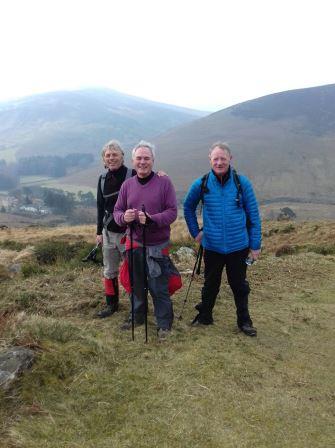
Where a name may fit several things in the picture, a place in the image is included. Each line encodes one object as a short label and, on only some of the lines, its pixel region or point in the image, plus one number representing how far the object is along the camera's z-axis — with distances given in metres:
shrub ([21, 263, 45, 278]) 9.62
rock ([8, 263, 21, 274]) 10.08
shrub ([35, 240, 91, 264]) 12.59
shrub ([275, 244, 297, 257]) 13.68
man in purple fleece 5.34
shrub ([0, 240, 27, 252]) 19.12
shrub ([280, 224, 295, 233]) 21.07
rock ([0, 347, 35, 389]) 4.18
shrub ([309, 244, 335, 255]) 13.57
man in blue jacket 5.66
